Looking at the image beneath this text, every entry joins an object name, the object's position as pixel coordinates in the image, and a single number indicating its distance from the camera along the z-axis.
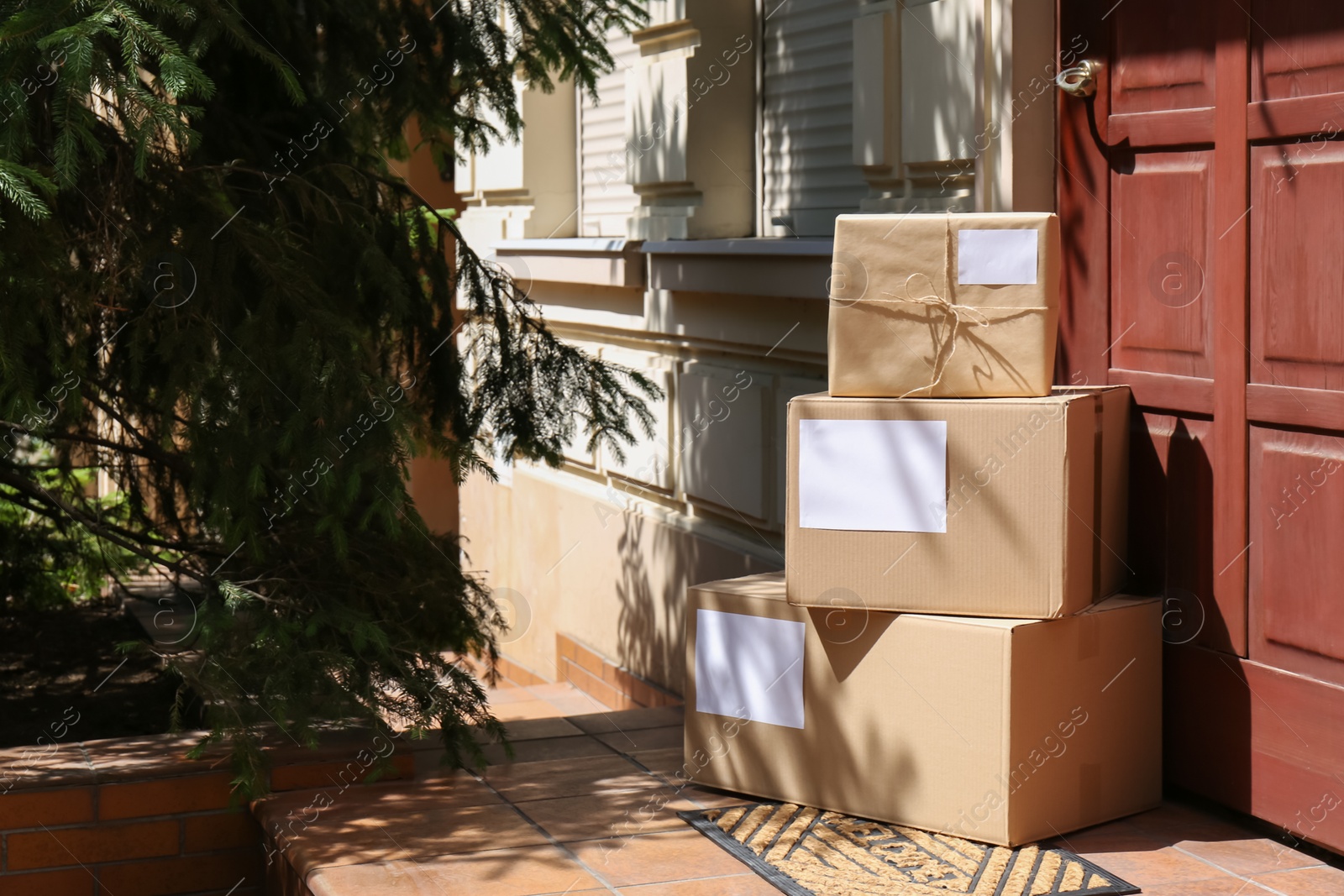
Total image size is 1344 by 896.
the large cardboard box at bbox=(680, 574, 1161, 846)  3.48
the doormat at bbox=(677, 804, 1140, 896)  3.28
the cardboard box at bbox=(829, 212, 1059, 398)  3.51
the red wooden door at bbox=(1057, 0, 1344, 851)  3.46
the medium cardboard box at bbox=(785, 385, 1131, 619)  3.46
